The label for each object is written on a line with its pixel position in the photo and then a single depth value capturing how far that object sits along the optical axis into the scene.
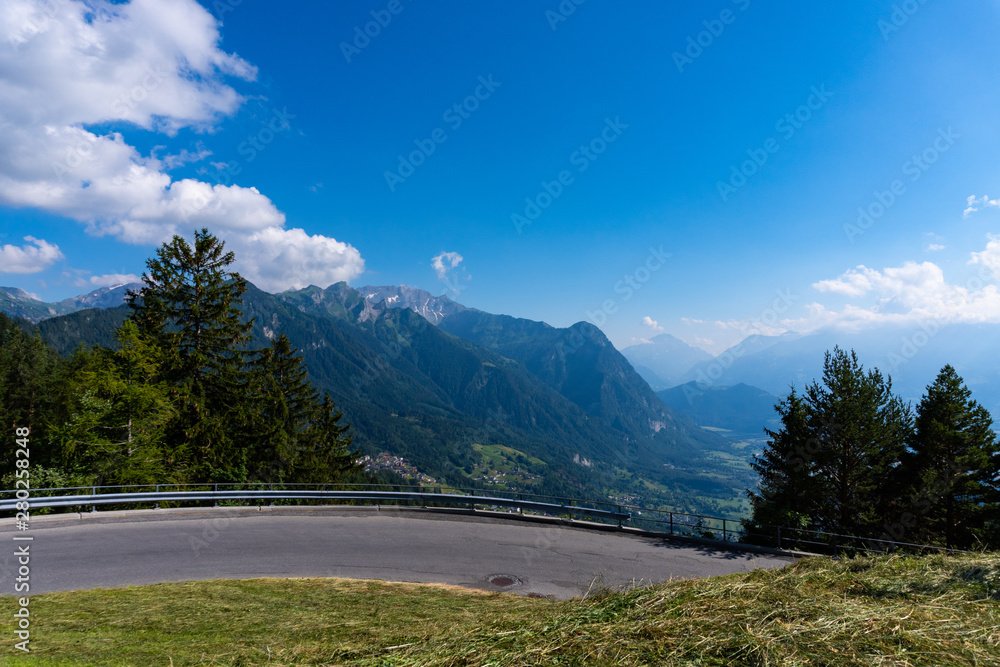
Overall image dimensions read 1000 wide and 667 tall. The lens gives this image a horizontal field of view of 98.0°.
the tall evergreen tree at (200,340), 23.16
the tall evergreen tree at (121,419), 20.20
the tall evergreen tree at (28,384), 36.87
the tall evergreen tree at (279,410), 27.22
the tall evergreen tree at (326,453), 30.94
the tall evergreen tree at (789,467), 23.22
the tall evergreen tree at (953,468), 22.08
